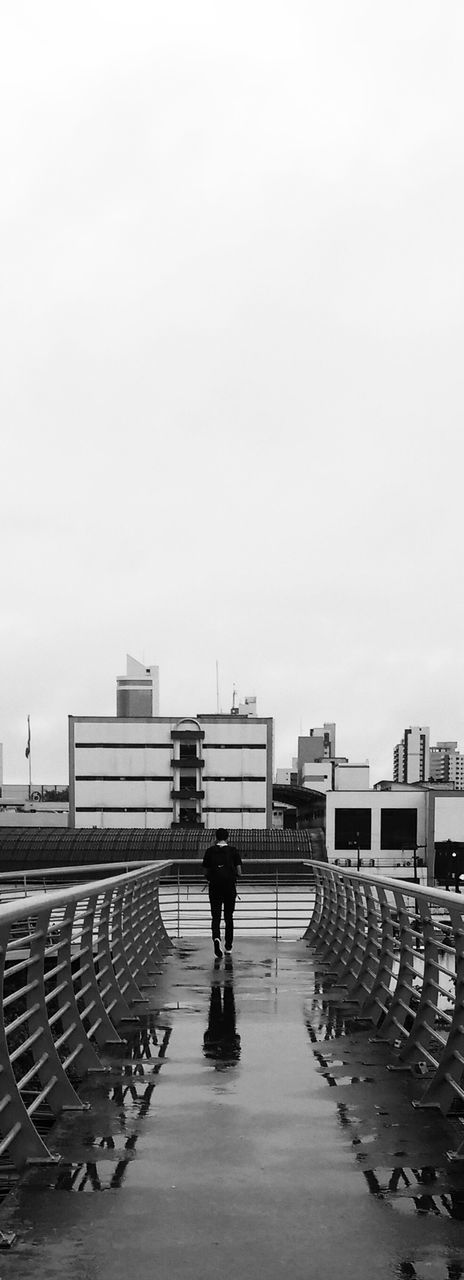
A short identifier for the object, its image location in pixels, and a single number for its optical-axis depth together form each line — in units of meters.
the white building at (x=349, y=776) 125.67
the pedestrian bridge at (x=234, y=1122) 4.73
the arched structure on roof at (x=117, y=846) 88.00
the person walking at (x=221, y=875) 15.35
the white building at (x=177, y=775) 104.00
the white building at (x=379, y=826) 94.25
